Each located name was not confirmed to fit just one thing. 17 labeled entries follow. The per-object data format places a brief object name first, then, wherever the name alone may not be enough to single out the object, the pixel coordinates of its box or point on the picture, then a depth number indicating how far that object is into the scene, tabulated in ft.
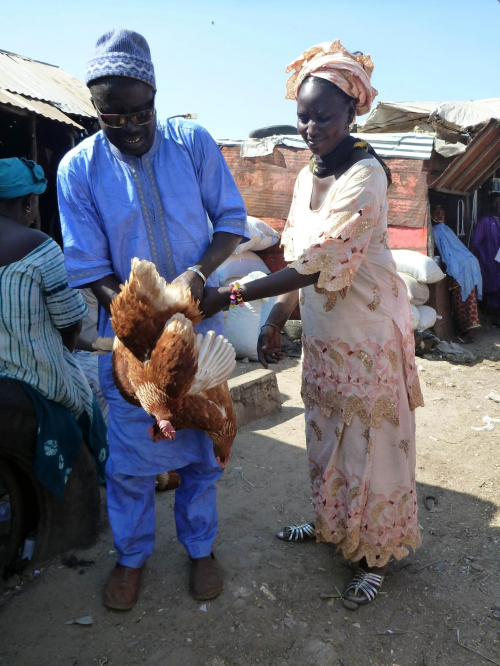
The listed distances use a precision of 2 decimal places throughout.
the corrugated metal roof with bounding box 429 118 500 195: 24.71
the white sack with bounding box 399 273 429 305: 23.07
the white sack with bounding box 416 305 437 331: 23.53
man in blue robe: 6.95
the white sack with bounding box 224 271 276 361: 21.77
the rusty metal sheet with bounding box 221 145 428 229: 24.40
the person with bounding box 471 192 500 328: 30.32
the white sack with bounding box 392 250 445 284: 22.88
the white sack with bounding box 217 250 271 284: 23.85
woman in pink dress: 6.60
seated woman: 7.73
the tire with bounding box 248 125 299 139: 30.09
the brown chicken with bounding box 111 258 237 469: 5.81
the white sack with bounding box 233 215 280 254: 24.73
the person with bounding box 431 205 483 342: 26.16
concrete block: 14.64
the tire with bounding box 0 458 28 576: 8.08
